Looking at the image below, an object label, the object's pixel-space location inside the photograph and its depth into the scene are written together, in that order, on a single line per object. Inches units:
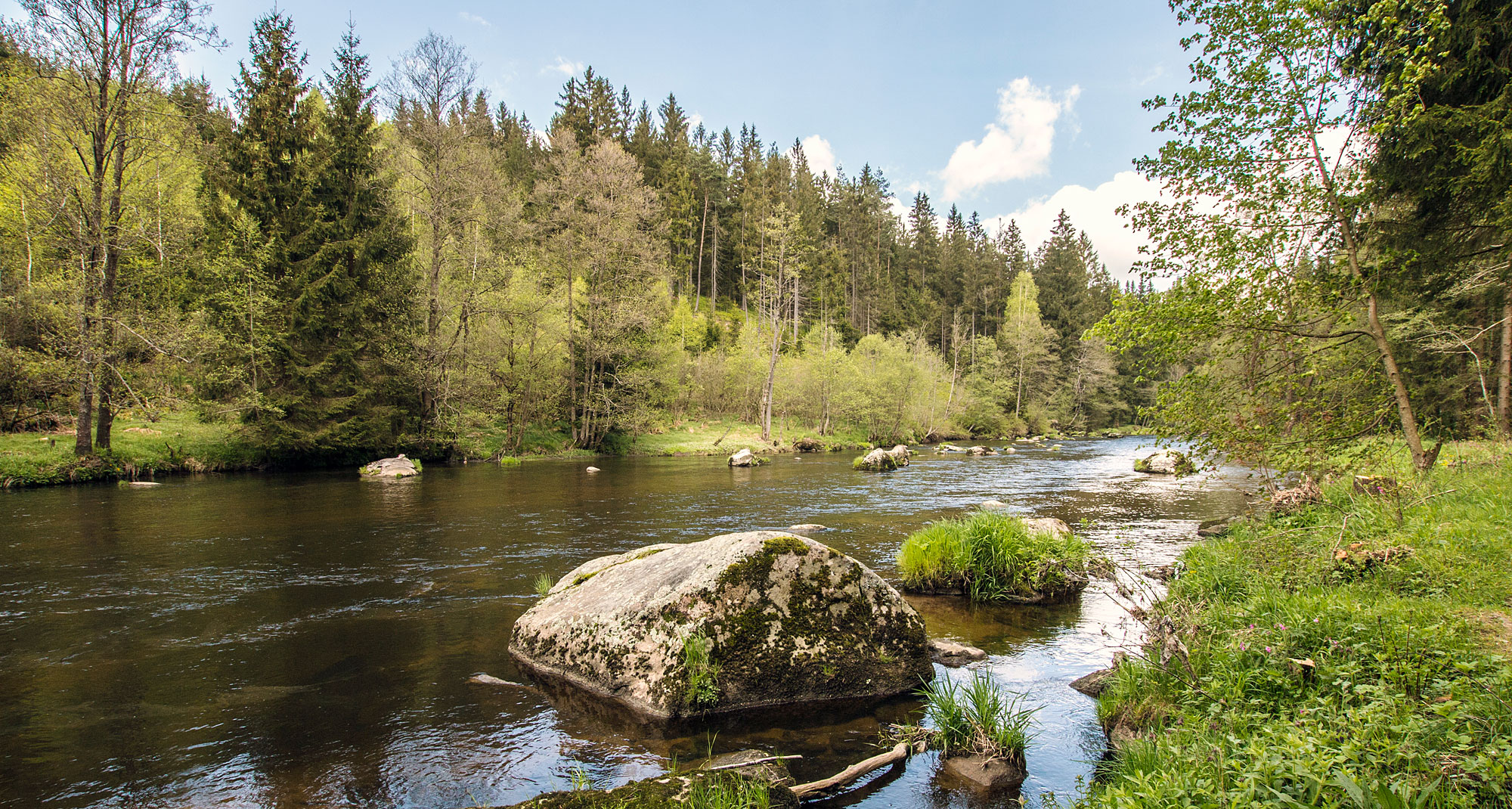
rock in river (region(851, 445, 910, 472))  1151.0
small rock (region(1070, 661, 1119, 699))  244.5
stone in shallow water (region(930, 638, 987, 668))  278.4
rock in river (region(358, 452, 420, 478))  940.8
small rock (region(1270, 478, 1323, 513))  350.3
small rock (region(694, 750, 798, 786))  168.6
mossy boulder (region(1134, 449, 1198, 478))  1091.9
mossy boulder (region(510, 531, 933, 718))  232.4
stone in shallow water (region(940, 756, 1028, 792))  184.4
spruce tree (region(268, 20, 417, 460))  1020.5
